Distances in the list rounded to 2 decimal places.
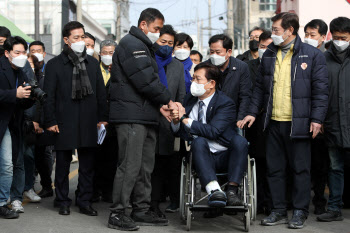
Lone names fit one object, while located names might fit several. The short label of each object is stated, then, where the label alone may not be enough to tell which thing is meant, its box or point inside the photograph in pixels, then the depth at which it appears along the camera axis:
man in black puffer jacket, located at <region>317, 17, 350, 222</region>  6.89
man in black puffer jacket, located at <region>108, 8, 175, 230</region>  6.36
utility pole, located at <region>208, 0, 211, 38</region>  63.90
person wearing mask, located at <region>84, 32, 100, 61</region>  8.67
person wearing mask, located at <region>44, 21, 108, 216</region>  7.22
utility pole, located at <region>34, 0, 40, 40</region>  22.34
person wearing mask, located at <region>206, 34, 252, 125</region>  7.19
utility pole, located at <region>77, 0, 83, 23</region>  25.98
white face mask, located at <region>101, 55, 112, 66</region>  8.42
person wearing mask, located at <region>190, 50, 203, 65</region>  9.62
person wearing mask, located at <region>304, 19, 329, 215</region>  7.38
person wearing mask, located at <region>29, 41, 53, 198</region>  7.89
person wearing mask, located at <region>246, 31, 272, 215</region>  7.39
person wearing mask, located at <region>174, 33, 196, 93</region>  8.18
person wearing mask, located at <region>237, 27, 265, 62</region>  8.74
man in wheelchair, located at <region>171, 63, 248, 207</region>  6.22
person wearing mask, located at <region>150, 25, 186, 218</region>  7.02
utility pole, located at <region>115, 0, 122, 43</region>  37.17
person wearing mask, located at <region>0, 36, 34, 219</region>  6.83
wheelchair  6.15
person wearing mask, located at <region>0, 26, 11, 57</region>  8.45
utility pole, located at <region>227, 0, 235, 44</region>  31.98
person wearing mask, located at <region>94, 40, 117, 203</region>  8.32
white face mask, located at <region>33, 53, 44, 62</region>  9.03
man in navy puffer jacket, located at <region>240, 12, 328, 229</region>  6.57
